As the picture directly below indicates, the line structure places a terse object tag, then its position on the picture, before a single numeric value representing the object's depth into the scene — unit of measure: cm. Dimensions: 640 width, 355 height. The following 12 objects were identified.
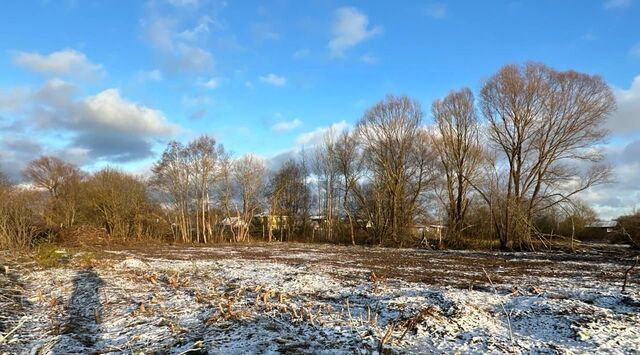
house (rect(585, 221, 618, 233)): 4411
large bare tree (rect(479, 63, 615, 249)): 3428
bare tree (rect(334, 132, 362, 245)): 5400
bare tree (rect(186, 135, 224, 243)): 5734
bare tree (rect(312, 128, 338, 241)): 5759
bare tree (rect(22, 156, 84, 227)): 4410
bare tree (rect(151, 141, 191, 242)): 5678
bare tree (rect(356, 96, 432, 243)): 4650
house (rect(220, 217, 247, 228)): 5828
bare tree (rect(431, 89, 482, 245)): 4231
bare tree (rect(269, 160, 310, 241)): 6216
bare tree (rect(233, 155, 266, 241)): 5834
